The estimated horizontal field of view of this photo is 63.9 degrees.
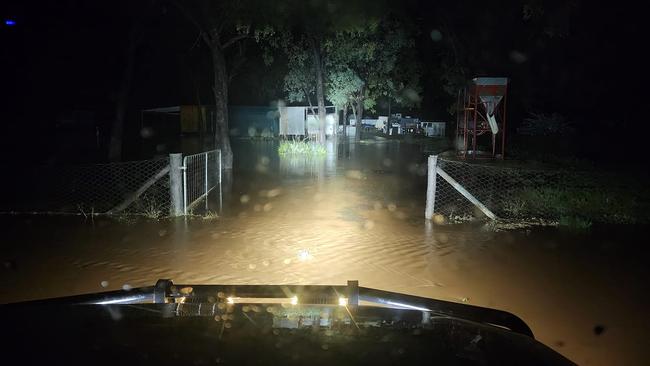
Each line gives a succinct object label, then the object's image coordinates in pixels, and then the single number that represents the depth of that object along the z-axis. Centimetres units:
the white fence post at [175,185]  1044
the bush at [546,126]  2609
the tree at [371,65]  3387
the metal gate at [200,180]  1178
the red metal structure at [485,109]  2081
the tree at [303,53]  2951
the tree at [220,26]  1931
